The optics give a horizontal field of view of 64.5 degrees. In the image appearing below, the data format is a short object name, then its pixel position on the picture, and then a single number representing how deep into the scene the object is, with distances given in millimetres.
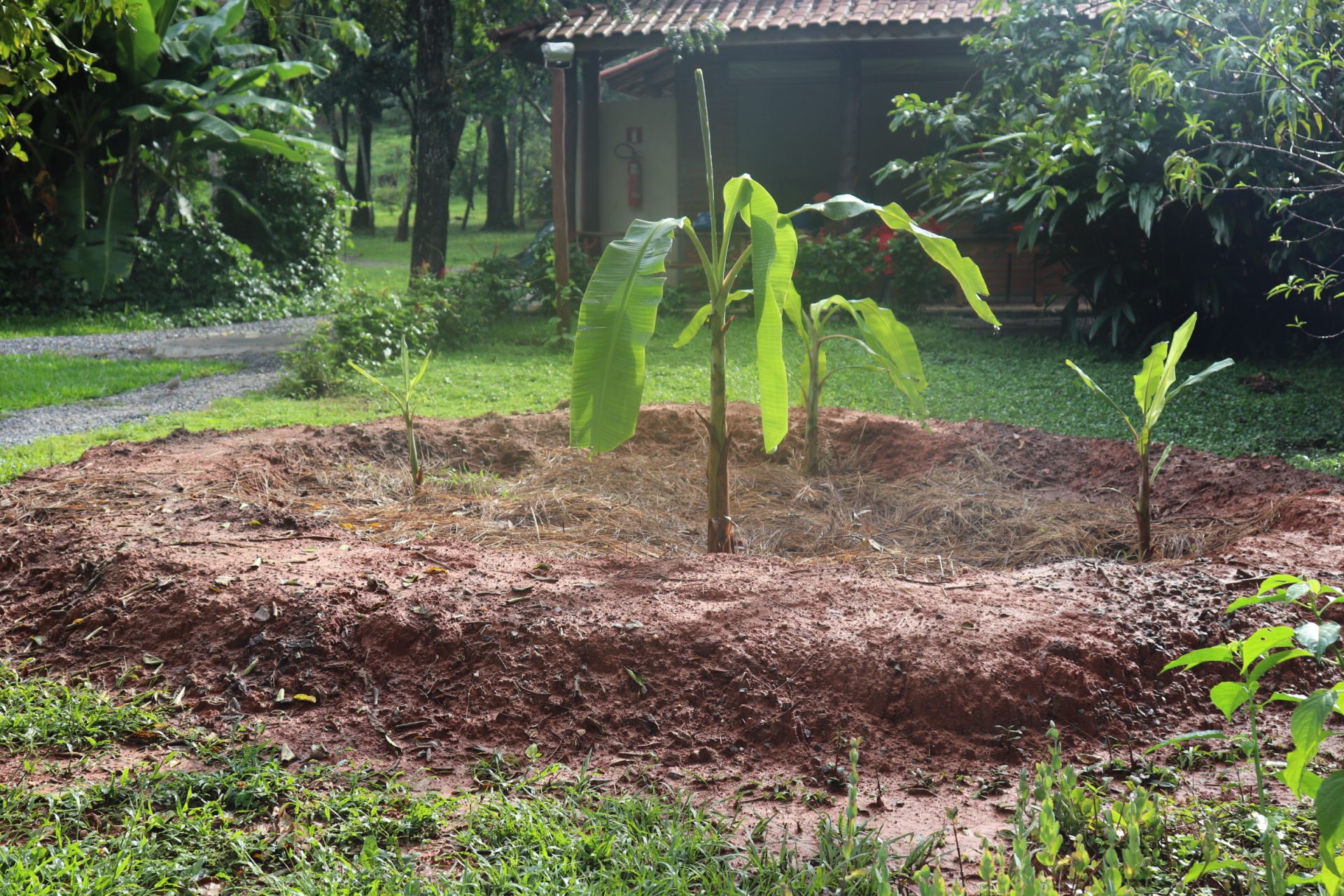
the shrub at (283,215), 15055
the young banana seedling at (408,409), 4641
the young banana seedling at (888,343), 4492
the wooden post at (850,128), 12625
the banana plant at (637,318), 3451
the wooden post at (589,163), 13680
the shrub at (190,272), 13242
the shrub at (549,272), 11523
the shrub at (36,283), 12211
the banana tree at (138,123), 11875
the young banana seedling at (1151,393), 3668
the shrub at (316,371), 8328
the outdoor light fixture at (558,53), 10117
